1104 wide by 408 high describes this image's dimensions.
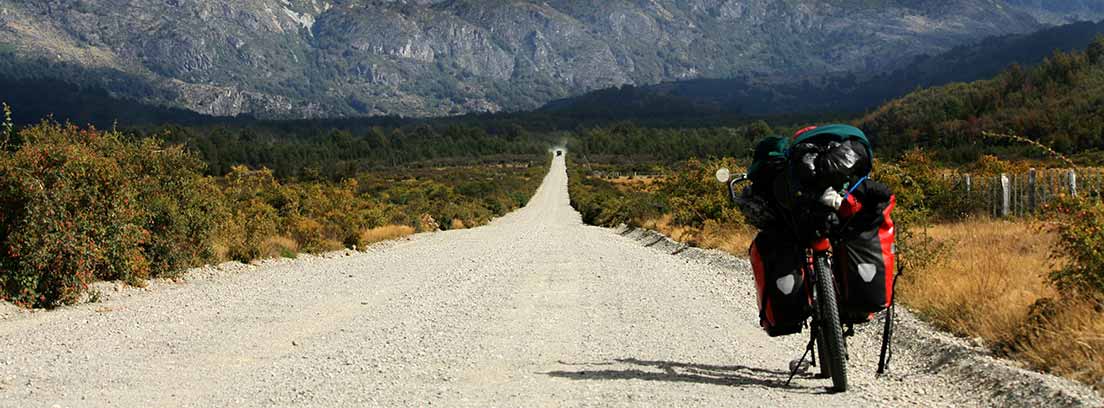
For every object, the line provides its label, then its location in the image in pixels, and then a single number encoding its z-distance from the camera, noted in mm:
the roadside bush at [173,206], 14703
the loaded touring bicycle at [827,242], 6297
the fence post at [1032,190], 20453
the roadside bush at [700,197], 25438
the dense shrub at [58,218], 10867
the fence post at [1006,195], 21531
